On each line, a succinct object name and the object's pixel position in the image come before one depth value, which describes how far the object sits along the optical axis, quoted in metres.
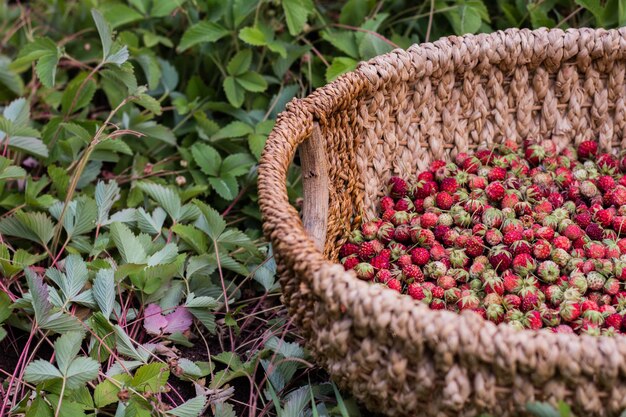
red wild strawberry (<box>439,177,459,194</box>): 0.94
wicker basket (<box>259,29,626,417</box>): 0.73
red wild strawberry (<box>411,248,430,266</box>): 0.89
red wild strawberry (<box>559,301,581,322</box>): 0.84
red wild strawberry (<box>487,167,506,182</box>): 0.94
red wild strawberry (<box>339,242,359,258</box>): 0.91
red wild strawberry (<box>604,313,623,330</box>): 0.84
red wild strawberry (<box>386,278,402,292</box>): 0.88
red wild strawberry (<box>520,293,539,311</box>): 0.86
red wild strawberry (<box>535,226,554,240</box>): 0.90
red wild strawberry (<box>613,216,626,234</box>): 0.90
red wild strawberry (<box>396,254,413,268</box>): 0.89
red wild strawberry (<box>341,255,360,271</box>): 0.90
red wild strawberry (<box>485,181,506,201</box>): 0.93
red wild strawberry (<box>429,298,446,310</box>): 0.87
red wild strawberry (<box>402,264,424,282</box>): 0.89
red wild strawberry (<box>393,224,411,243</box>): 0.91
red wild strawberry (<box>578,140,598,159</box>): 0.96
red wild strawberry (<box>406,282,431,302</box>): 0.87
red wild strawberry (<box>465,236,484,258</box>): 0.90
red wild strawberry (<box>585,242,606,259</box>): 0.89
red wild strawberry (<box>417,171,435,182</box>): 0.95
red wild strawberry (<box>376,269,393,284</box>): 0.88
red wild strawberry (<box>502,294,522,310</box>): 0.86
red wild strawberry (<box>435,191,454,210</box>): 0.93
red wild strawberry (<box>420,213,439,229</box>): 0.92
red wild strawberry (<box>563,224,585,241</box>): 0.90
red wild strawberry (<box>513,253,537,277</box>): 0.88
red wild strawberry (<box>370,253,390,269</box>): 0.90
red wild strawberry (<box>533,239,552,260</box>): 0.89
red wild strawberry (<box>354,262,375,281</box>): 0.89
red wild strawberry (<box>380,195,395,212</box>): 0.94
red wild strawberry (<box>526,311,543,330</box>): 0.84
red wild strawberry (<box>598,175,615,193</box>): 0.93
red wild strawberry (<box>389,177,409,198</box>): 0.94
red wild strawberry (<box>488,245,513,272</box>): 0.89
